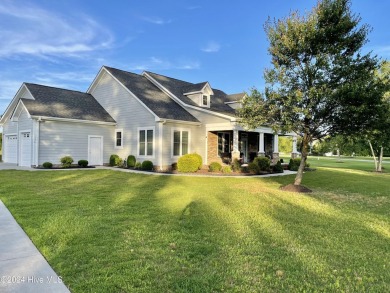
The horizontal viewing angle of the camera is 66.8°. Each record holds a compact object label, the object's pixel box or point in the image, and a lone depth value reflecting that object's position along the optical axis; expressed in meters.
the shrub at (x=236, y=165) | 18.11
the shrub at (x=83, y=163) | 18.80
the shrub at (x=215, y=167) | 18.10
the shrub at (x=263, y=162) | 18.60
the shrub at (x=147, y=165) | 17.97
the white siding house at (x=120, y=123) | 18.39
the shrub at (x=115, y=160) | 20.07
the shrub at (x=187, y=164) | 17.53
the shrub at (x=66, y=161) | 18.30
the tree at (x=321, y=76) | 10.40
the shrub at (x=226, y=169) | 17.75
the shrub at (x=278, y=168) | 19.36
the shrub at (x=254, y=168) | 17.64
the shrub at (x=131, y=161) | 19.17
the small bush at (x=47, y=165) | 17.66
